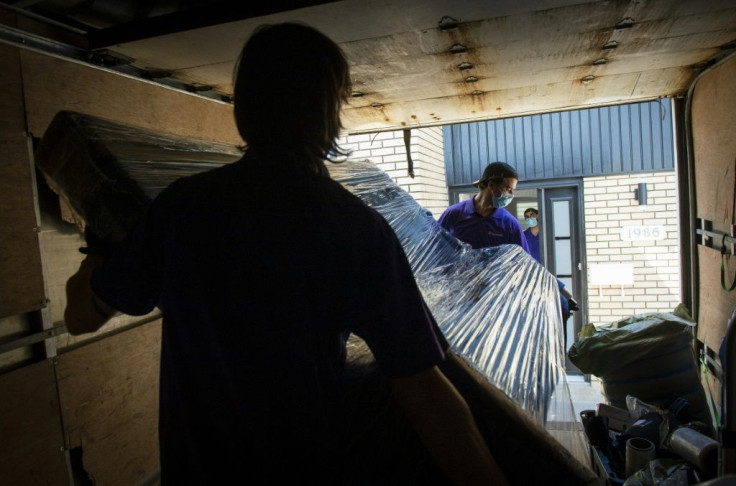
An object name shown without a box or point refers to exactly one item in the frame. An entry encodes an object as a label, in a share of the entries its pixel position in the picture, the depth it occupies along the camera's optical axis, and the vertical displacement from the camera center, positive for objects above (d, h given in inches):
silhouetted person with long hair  34.4 -7.0
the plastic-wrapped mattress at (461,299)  41.0 -12.7
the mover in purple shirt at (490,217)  155.0 -1.3
